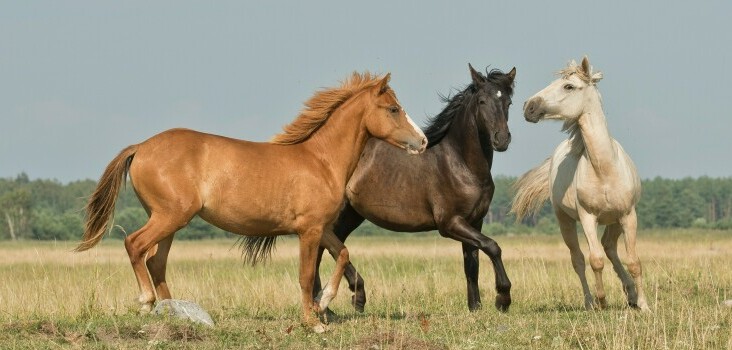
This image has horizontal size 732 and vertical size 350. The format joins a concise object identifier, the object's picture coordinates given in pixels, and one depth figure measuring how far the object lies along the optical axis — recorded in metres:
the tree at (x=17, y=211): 95.62
